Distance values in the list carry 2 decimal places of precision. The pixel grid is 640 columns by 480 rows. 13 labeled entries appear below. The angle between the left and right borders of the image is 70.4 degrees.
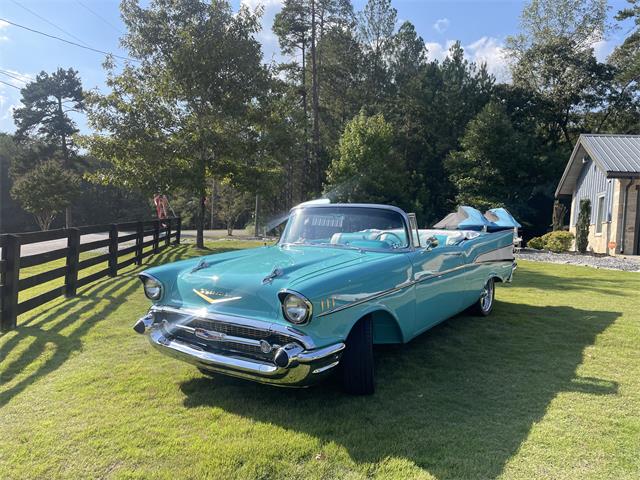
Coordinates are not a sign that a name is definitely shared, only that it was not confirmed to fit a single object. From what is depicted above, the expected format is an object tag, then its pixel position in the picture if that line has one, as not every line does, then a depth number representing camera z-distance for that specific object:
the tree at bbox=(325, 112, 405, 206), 26.72
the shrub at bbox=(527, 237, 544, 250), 19.88
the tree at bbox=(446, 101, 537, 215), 26.75
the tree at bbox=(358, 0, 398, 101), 36.53
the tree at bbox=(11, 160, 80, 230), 31.06
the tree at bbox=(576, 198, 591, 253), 17.98
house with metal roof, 16.56
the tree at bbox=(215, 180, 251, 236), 32.50
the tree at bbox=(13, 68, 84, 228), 41.78
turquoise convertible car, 3.18
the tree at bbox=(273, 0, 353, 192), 31.97
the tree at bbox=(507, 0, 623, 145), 31.91
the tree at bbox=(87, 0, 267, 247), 15.33
